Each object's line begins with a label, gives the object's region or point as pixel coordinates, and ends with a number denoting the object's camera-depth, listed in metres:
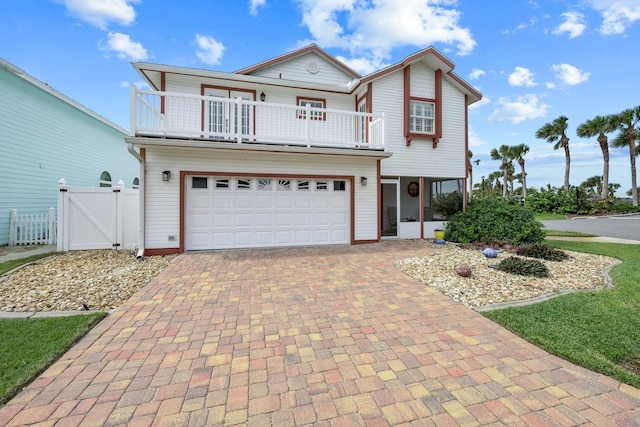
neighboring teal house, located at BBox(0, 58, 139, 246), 9.34
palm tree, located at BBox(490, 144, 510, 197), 37.34
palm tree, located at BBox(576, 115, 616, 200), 26.71
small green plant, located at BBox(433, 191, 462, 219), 11.22
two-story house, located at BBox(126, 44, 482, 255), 8.15
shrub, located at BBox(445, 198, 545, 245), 9.35
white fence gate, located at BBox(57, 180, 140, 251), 8.19
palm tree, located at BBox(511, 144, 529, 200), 35.29
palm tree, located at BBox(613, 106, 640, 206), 25.56
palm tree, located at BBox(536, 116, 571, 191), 28.48
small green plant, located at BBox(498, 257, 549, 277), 5.71
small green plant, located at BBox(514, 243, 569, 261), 7.15
